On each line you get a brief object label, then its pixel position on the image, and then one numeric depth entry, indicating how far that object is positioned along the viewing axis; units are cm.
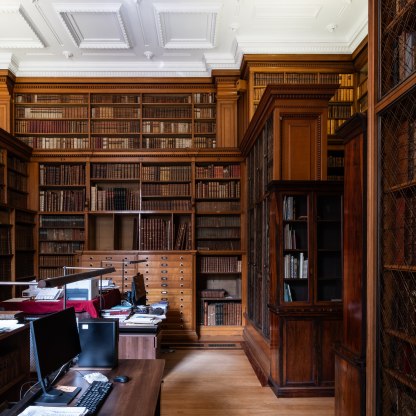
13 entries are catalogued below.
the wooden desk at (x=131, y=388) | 177
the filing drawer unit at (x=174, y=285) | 553
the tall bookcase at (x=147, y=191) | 571
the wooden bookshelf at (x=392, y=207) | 199
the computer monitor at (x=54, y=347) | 182
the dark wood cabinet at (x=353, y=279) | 241
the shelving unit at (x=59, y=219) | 595
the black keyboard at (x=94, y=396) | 178
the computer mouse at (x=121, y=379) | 211
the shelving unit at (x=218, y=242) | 577
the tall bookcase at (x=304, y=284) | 376
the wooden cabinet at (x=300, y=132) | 395
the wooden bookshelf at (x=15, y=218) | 529
